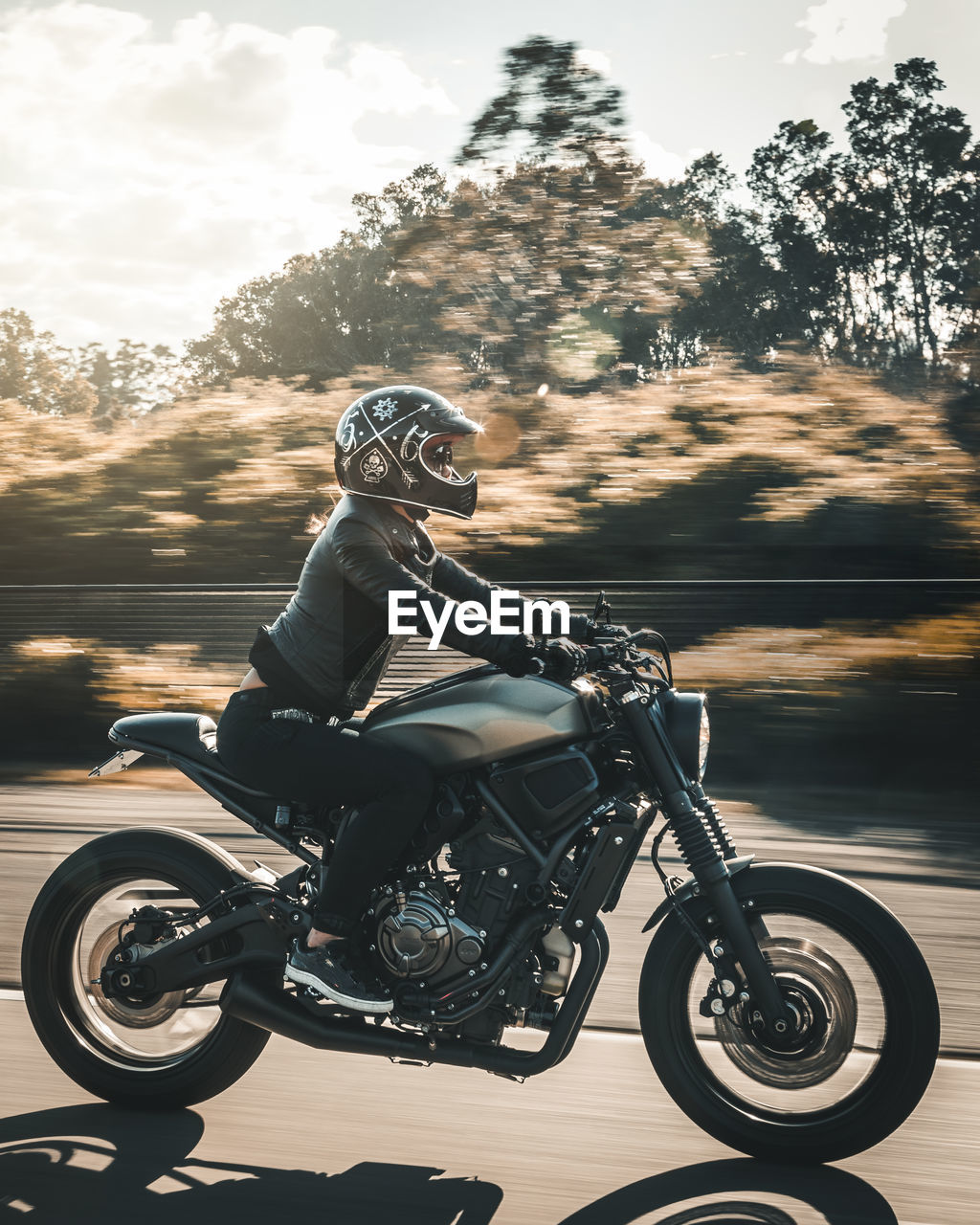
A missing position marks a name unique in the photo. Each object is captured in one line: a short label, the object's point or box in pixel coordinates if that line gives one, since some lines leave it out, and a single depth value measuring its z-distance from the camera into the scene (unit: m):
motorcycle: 3.31
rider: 3.48
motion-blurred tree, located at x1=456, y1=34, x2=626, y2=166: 14.14
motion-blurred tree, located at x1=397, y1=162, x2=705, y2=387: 13.84
